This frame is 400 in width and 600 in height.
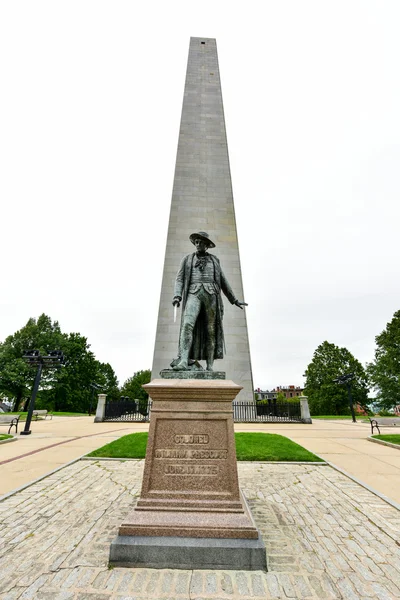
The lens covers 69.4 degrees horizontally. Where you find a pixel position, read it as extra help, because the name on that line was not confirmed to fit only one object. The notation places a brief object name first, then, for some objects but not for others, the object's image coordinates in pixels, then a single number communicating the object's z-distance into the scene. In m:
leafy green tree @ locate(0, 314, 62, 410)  33.03
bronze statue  5.02
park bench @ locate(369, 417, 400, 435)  20.73
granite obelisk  19.78
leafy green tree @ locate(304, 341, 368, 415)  37.84
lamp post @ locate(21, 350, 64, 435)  13.11
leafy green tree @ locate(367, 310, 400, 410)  31.47
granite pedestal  3.08
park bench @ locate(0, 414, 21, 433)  17.44
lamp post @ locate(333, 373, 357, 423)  20.75
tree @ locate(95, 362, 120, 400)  59.16
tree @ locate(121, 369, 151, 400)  61.31
